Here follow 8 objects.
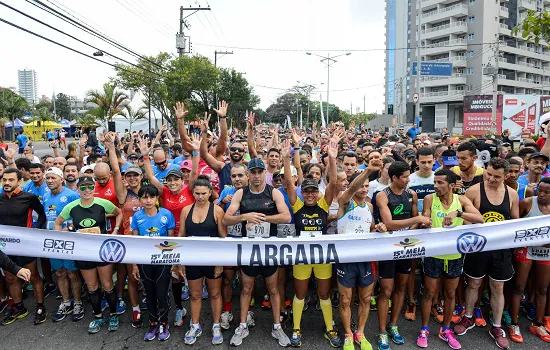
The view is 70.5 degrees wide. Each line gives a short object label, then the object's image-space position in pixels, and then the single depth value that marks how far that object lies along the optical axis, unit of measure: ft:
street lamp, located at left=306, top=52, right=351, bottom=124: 113.98
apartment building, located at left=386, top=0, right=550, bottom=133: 192.85
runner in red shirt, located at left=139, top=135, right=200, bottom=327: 16.37
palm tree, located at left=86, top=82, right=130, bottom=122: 109.70
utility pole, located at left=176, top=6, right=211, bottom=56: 79.10
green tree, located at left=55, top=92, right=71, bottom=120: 298.41
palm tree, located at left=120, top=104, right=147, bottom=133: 119.81
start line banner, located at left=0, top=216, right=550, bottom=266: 14.32
